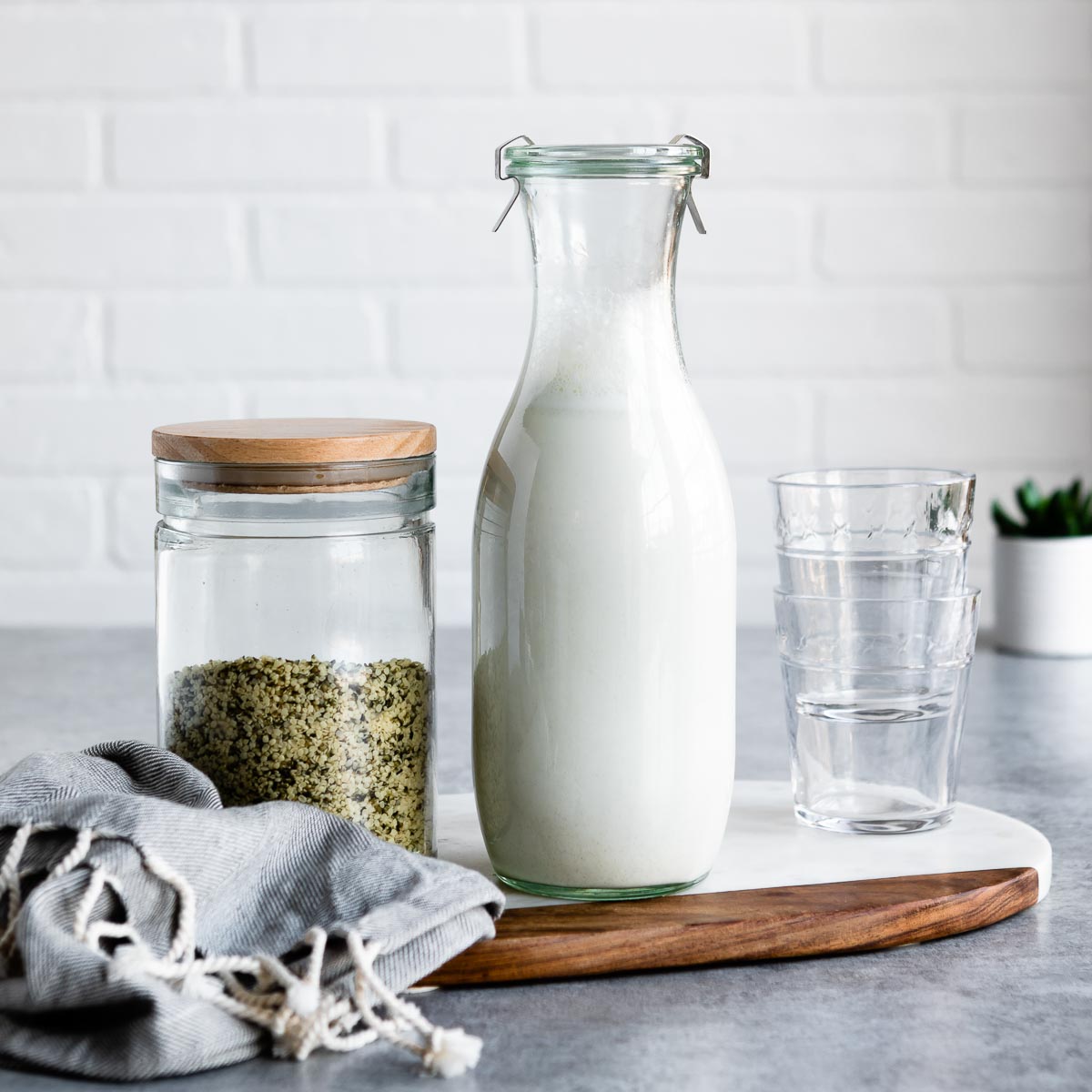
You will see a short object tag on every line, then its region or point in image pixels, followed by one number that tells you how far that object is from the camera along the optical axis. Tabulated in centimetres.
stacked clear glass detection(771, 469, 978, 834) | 98
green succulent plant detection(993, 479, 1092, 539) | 156
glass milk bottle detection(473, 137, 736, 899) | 88
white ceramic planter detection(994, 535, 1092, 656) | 155
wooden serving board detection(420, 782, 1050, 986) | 87
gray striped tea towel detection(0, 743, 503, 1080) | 80
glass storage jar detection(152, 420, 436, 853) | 89
